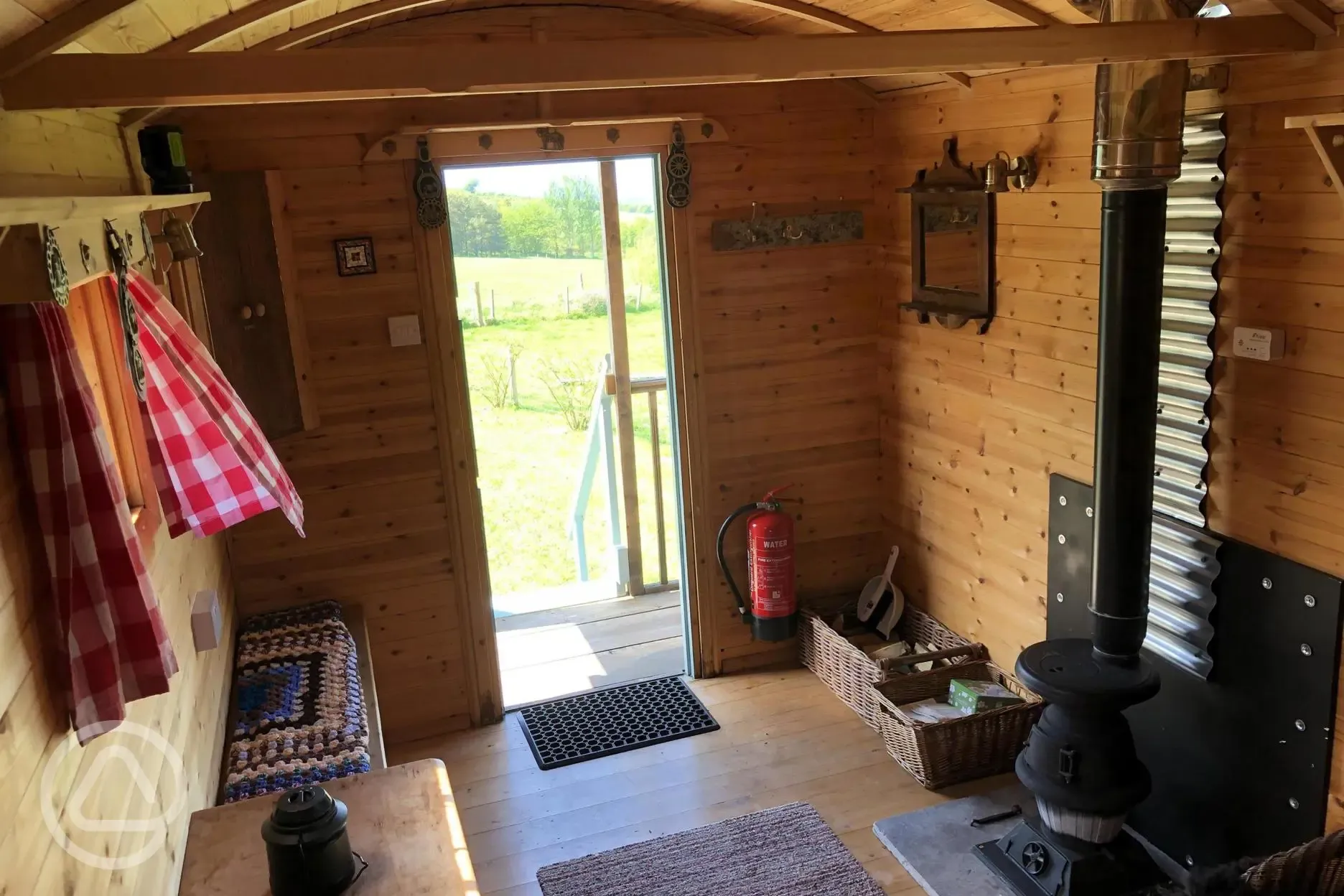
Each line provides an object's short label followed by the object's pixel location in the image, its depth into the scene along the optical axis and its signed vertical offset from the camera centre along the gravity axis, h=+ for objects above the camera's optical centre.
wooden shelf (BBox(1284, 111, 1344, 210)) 2.14 +0.10
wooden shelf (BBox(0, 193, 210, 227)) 1.25 +0.09
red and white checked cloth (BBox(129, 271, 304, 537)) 2.12 -0.37
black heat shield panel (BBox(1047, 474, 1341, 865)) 2.54 -1.37
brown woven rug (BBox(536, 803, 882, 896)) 3.09 -1.90
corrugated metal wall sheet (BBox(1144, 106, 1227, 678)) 2.68 -0.56
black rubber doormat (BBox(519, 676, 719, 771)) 3.91 -1.86
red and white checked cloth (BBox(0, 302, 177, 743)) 1.46 -0.36
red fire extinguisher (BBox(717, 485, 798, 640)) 4.14 -1.36
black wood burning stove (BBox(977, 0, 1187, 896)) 2.53 -0.94
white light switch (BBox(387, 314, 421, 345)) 3.69 -0.28
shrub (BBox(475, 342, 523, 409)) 6.63 -0.86
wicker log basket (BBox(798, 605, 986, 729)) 3.85 -1.65
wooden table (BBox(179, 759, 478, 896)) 1.86 -1.09
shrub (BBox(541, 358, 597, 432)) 6.55 -0.91
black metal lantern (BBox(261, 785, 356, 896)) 1.78 -0.99
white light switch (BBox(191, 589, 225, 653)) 2.55 -0.87
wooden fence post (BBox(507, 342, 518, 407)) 6.58 -0.83
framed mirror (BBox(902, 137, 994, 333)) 3.55 -0.11
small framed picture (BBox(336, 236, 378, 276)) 3.59 -0.01
